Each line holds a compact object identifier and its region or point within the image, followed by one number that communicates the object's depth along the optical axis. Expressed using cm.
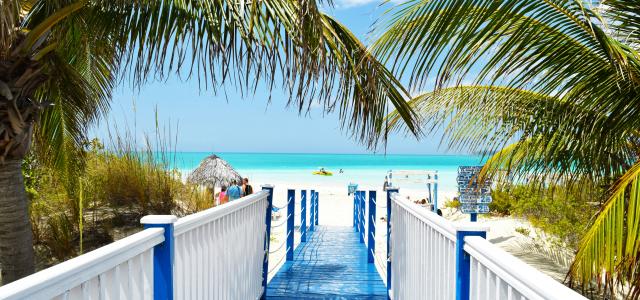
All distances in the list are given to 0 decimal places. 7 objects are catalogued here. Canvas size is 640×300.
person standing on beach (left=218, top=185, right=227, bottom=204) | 1291
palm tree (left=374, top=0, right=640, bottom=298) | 305
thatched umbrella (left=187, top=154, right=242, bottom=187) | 1736
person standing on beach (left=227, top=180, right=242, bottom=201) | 1204
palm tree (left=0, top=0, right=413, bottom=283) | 383
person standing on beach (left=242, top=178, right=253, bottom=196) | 1222
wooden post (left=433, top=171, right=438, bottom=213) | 1134
